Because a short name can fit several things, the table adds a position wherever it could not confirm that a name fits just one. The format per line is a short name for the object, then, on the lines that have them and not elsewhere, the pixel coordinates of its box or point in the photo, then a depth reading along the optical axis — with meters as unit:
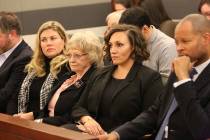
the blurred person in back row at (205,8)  6.77
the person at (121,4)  8.17
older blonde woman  5.78
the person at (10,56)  6.68
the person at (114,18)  6.64
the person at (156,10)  8.45
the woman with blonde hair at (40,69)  6.37
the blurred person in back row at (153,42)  6.10
